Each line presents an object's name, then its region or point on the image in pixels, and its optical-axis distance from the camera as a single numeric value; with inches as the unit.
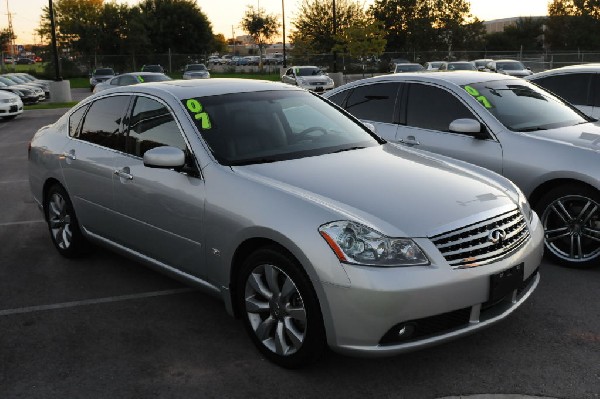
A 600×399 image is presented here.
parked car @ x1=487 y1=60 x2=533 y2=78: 1204.4
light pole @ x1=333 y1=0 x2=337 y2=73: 1430.9
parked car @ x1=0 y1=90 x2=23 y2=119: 753.6
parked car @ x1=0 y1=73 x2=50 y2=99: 1149.7
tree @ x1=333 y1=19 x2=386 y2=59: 1625.2
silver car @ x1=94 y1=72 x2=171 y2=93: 842.8
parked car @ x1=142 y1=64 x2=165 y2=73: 1610.5
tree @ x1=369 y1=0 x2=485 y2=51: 2874.0
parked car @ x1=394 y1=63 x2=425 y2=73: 1259.8
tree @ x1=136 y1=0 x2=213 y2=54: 2549.2
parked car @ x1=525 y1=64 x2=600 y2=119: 304.7
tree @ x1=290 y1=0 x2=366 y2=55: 2260.1
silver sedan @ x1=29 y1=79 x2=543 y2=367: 123.8
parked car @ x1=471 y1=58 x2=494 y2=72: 1395.2
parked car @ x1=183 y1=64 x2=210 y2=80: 1496.6
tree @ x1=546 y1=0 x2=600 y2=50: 2721.5
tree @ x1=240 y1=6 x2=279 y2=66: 2925.7
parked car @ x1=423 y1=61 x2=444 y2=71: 1469.2
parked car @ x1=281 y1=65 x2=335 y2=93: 1144.2
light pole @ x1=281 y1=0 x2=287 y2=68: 1863.9
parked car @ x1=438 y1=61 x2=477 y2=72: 1294.5
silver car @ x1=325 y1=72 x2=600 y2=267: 200.2
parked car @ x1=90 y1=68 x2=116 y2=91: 1450.5
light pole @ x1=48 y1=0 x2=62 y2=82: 909.2
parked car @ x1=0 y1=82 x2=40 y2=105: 1048.2
